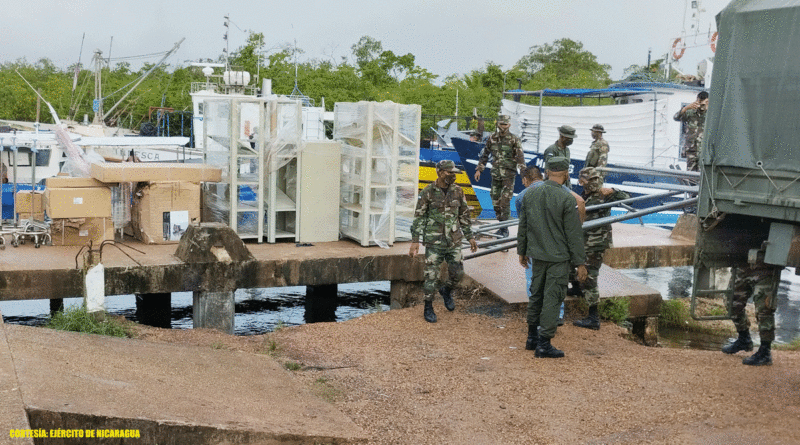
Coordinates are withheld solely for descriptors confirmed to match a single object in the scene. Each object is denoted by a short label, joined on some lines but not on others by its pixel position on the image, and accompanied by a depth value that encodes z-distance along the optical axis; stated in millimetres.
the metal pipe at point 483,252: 9403
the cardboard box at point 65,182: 9312
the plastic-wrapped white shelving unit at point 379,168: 10172
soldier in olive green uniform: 7289
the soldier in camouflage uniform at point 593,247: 8508
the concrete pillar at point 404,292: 10227
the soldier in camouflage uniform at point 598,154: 10234
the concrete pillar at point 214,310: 9086
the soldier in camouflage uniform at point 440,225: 8539
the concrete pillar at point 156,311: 11102
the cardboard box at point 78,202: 9211
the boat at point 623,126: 19562
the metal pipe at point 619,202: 8492
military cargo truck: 5914
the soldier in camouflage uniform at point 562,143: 9539
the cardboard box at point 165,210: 9867
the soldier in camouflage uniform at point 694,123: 12344
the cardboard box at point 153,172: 9406
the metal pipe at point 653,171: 8356
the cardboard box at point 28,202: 10000
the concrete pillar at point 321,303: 11984
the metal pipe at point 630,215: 8172
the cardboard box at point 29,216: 10117
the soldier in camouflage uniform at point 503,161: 11227
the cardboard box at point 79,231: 9484
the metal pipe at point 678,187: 8477
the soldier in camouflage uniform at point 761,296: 6785
